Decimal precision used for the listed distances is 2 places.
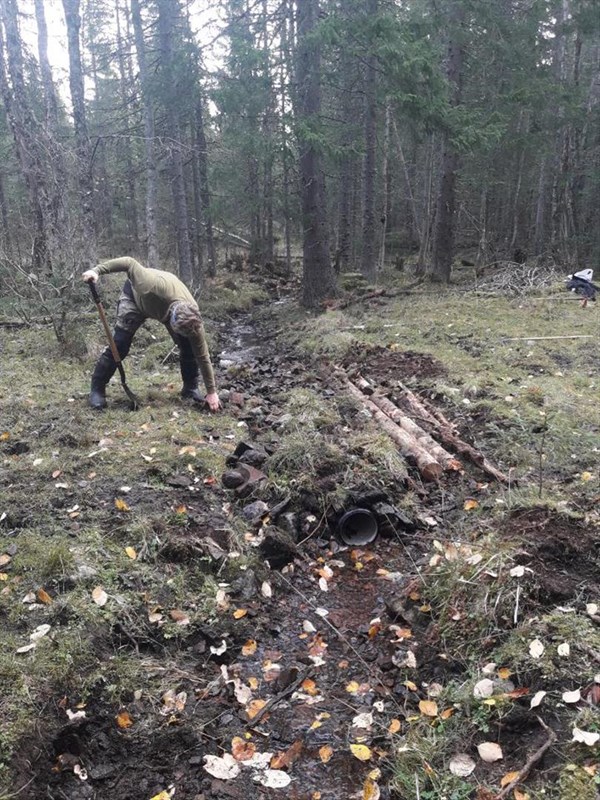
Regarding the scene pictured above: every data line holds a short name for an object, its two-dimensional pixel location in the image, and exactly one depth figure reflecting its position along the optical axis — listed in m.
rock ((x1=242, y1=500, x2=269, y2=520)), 4.51
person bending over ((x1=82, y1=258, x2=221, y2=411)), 5.94
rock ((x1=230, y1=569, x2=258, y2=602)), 3.74
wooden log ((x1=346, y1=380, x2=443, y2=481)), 5.06
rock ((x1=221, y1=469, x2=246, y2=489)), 4.83
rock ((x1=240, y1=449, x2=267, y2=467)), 5.08
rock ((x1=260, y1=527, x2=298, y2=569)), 4.10
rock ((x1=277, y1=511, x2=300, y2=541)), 4.38
